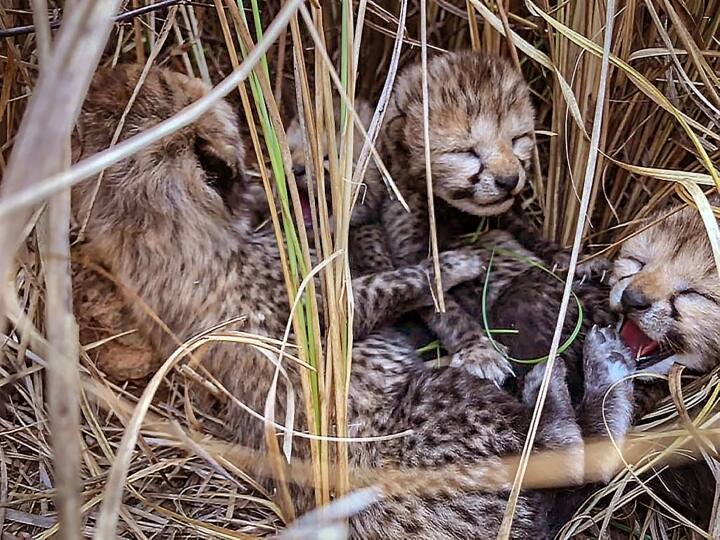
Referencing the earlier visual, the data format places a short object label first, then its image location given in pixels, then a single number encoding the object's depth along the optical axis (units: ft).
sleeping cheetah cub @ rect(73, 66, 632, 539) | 1.17
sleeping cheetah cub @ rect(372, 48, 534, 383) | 1.37
